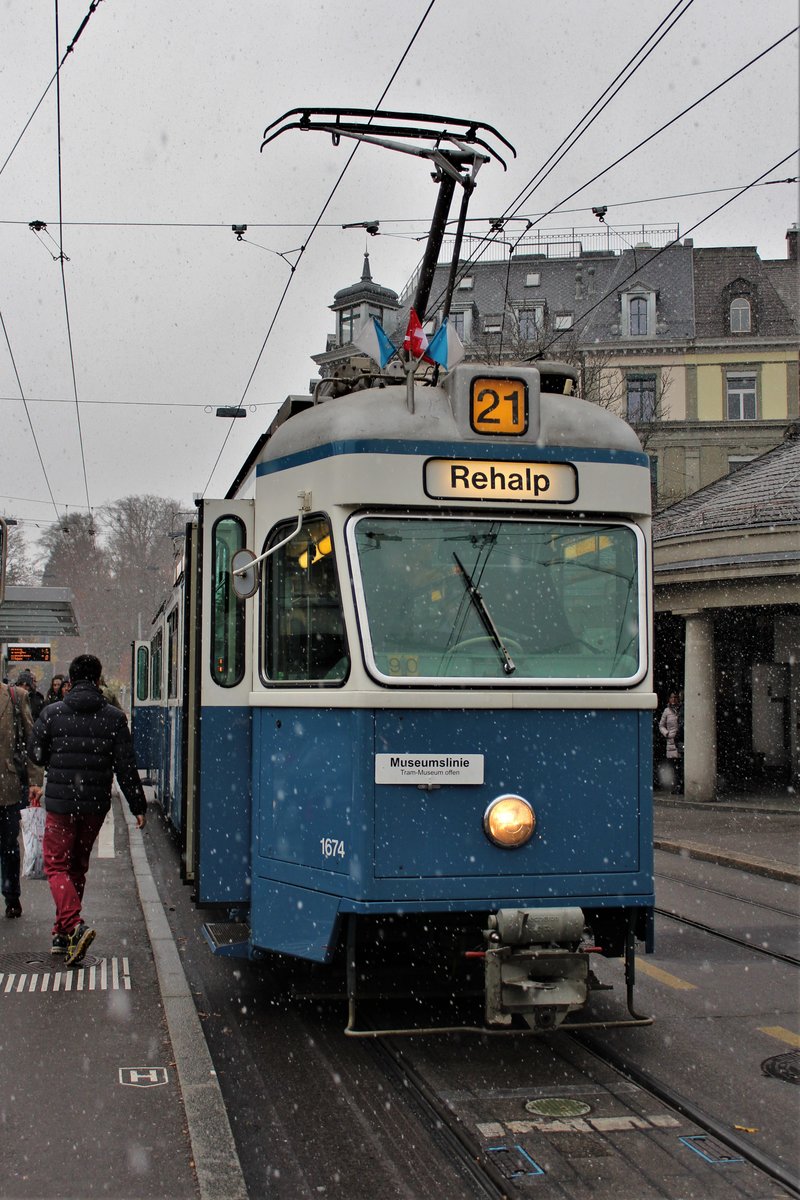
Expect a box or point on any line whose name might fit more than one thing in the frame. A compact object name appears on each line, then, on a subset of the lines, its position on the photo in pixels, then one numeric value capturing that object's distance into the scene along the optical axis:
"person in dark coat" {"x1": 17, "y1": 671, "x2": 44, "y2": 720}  16.84
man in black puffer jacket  8.02
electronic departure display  26.89
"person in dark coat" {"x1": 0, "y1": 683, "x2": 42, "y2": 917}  9.22
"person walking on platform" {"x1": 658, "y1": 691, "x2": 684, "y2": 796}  22.61
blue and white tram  5.86
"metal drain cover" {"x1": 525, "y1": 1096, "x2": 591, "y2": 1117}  5.30
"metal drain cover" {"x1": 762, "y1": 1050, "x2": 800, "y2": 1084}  5.91
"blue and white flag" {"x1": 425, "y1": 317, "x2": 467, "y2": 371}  7.01
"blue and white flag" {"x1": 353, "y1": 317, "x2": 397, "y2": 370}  7.18
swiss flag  6.80
